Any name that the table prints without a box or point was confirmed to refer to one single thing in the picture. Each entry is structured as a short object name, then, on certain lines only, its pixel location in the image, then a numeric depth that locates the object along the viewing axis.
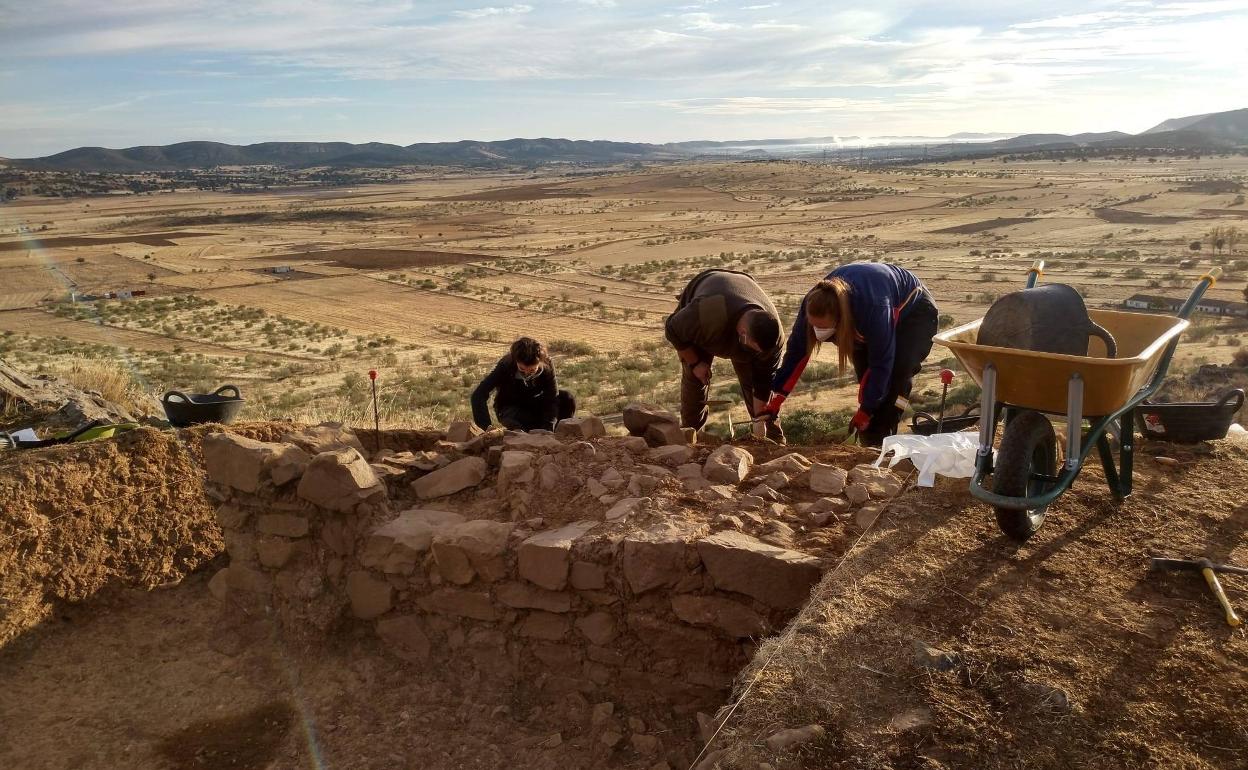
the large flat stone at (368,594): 4.96
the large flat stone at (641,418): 5.99
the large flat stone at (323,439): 5.58
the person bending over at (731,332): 5.66
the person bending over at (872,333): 4.91
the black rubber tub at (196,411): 6.60
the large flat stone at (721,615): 4.06
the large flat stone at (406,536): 4.82
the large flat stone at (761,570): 3.93
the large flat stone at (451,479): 5.48
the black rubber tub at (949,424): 5.53
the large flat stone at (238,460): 5.23
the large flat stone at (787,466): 5.01
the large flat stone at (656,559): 4.19
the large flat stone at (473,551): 4.57
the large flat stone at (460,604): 4.67
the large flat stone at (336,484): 5.06
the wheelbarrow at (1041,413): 3.69
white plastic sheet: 4.43
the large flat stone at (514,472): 5.22
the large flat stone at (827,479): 4.74
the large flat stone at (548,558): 4.39
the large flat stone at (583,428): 5.94
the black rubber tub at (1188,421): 4.86
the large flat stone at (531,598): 4.46
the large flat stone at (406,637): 4.88
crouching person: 6.67
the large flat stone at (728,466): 4.93
